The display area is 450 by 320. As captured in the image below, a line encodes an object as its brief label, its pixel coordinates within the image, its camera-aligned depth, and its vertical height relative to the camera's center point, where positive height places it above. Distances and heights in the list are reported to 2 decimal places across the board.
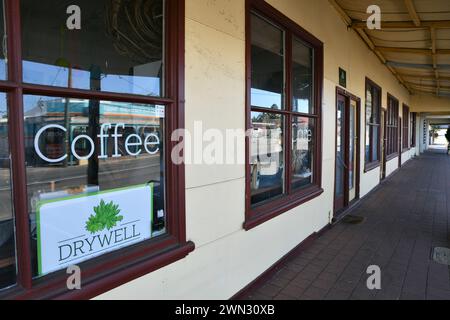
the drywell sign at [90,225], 1.57 -0.42
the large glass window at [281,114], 3.12 +0.31
